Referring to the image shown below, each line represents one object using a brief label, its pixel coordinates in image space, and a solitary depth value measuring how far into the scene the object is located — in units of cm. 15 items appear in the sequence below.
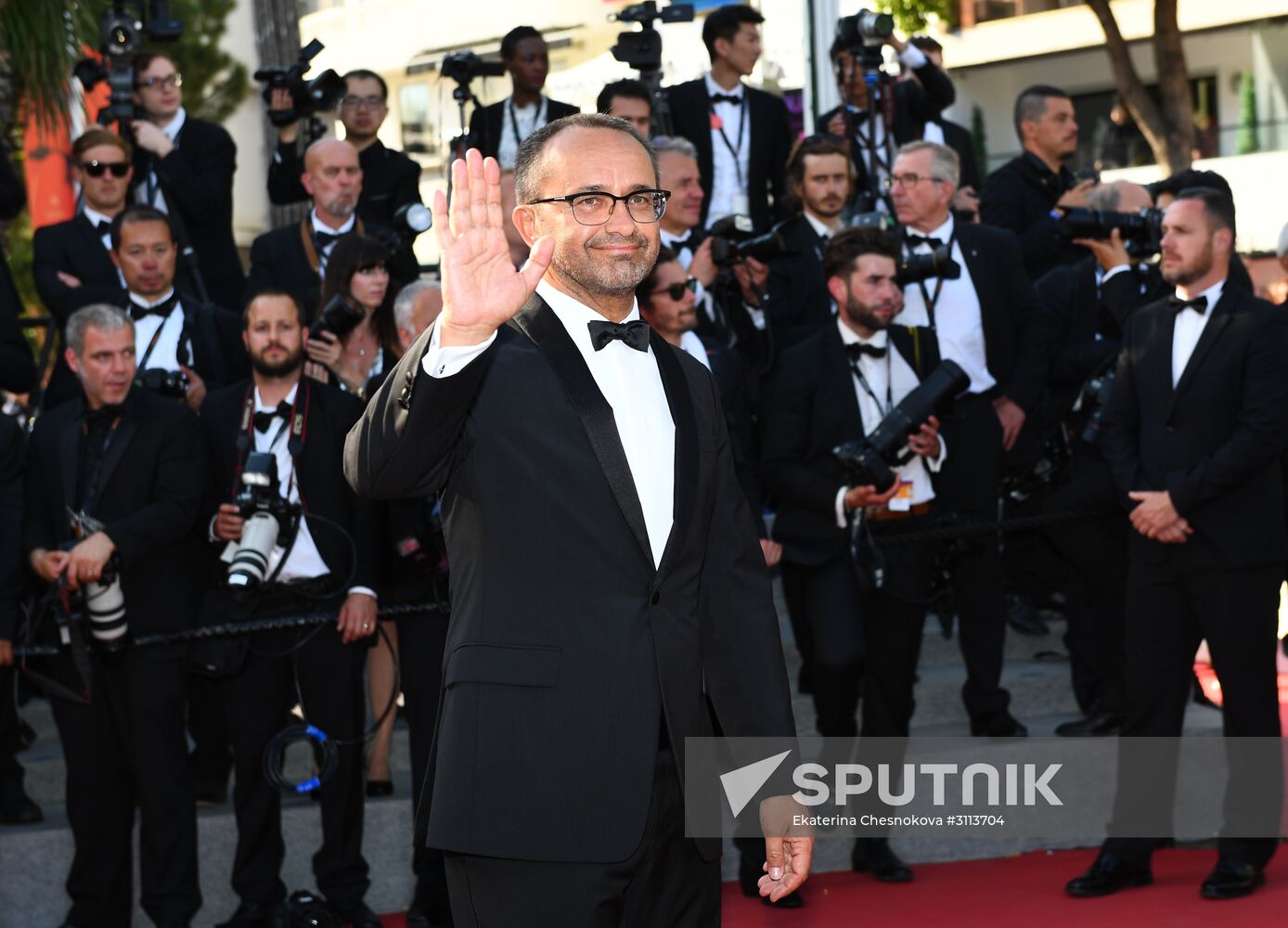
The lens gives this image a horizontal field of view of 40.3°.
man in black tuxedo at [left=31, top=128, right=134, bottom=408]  648
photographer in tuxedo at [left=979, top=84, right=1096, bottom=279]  748
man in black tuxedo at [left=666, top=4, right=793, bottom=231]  775
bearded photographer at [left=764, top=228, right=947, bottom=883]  564
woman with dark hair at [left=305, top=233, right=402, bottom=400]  601
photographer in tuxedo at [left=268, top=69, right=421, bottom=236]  742
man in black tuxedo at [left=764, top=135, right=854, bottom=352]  669
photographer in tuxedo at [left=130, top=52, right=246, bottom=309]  721
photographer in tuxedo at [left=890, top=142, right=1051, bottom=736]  630
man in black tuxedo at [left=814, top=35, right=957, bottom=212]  776
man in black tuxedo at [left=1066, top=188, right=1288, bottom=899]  537
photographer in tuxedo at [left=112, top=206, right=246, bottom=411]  611
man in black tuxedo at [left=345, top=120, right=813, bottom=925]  281
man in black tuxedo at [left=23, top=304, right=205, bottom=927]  529
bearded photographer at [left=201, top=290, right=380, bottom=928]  532
